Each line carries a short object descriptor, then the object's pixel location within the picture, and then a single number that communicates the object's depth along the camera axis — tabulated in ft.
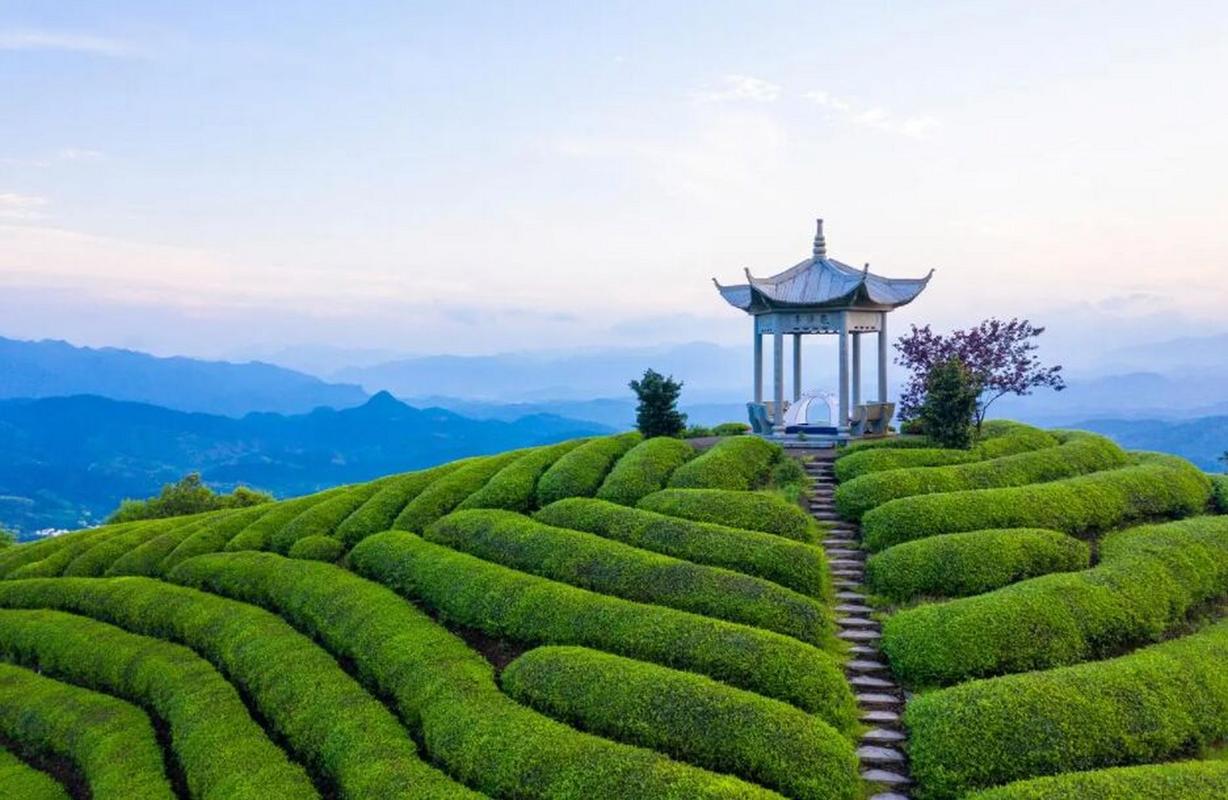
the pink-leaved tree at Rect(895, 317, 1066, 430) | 72.08
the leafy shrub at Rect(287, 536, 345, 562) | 59.21
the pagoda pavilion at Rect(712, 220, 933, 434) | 71.00
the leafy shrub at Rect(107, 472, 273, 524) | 102.99
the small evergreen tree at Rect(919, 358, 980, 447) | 62.44
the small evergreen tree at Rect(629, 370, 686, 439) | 72.49
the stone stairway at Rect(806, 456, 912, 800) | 31.94
